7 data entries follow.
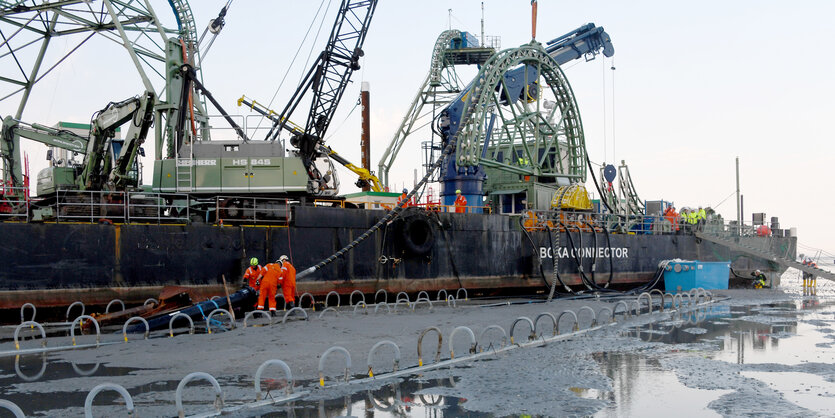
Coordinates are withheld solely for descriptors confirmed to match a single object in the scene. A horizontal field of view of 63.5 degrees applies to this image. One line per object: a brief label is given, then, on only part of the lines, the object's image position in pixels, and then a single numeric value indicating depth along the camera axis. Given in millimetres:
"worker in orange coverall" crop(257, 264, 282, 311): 17750
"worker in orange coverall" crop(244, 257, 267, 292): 18745
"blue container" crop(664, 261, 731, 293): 29703
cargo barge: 19359
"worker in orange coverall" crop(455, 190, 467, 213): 28312
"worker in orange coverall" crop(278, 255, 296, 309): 18172
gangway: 32469
